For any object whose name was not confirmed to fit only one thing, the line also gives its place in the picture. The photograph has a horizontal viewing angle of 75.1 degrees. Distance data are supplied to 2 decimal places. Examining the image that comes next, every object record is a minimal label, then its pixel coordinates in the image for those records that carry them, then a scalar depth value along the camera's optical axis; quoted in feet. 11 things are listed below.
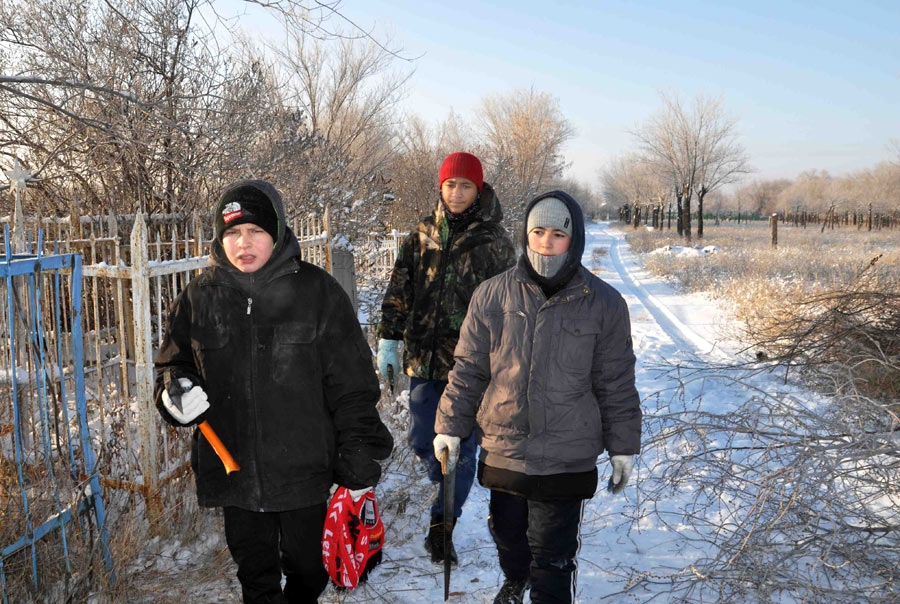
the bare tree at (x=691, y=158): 122.83
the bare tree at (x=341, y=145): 32.53
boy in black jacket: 7.00
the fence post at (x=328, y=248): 17.21
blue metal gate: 7.54
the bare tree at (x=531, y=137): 105.81
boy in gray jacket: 7.54
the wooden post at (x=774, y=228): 79.32
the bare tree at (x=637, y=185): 165.17
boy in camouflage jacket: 10.31
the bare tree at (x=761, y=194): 341.62
